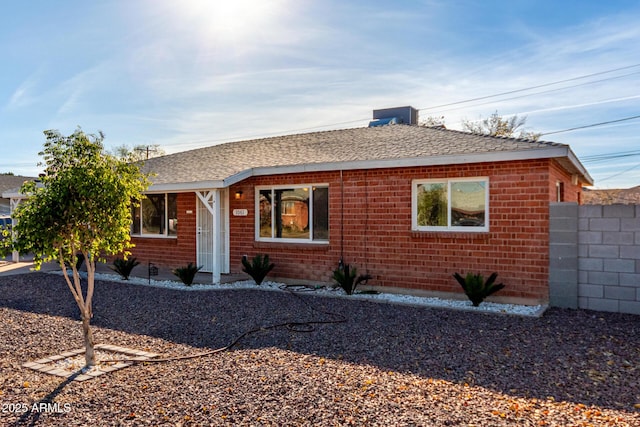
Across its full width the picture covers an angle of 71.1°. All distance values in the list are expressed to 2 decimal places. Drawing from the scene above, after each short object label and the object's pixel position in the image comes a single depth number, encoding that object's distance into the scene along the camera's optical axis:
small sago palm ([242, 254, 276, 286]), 10.54
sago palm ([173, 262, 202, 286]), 10.66
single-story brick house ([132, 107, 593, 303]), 8.21
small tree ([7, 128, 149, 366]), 4.73
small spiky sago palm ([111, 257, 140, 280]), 11.81
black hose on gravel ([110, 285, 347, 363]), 5.31
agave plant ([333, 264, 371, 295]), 9.25
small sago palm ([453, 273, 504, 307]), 8.01
